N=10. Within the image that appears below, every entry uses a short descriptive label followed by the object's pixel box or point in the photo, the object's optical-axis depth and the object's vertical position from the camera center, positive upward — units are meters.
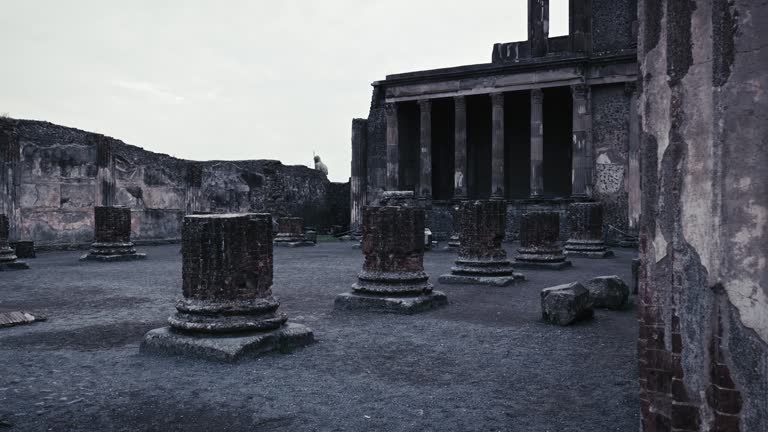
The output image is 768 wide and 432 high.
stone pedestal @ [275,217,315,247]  18.77 -0.37
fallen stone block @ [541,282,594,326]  5.83 -0.82
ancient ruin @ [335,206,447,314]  6.92 -0.53
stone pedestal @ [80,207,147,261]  13.27 -0.37
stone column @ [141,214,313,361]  4.80 -0.61
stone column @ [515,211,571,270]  11.65 -0.44
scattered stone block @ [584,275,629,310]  6.80 -0.81
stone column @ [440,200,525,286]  9.38 -0.43
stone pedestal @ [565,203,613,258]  14.27 -0.26
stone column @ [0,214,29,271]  11.20 -0.63
